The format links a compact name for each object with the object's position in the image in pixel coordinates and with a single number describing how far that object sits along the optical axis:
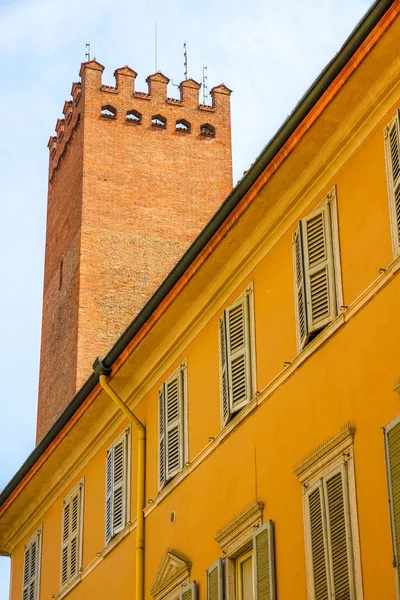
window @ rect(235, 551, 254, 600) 14.75
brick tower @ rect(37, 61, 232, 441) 38.47
